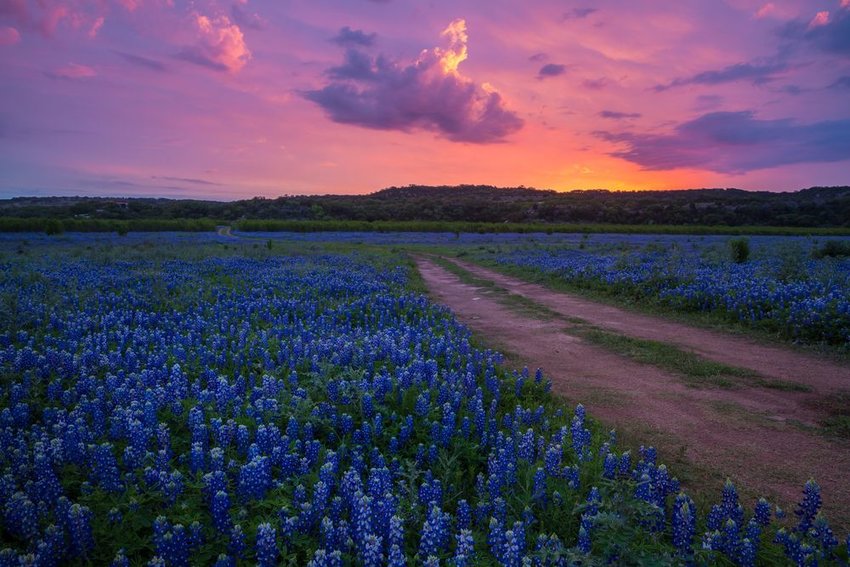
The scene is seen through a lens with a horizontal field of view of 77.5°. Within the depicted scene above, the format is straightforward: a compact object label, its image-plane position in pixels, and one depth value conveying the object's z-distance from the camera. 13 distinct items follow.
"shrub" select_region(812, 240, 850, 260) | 27.06
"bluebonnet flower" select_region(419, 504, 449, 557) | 3.12
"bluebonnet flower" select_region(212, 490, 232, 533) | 3.34
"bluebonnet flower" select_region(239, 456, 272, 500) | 3.63
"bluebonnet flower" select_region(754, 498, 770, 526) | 3.70
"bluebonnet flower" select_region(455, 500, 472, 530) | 3.65
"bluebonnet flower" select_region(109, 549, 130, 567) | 2.89
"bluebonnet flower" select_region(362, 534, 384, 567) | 2.92
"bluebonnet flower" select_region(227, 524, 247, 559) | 3.17
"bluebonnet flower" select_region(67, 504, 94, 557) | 3.11
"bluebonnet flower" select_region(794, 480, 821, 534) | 3.61
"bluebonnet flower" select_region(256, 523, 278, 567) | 2.96
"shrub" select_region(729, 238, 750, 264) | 23.53
